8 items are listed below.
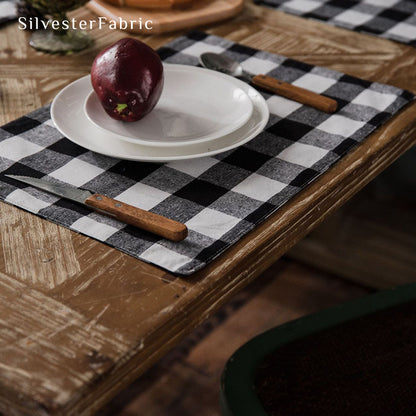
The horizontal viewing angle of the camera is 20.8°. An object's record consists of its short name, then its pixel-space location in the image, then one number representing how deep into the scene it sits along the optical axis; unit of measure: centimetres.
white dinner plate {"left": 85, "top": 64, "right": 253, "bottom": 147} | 132
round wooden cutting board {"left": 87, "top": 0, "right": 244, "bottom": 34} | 166
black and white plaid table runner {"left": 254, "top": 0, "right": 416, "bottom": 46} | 169
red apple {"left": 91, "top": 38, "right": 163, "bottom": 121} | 131
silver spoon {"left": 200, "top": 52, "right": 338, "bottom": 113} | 141
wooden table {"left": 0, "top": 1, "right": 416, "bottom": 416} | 104
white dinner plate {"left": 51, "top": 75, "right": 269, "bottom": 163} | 127
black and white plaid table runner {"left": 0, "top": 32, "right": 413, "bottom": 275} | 118
